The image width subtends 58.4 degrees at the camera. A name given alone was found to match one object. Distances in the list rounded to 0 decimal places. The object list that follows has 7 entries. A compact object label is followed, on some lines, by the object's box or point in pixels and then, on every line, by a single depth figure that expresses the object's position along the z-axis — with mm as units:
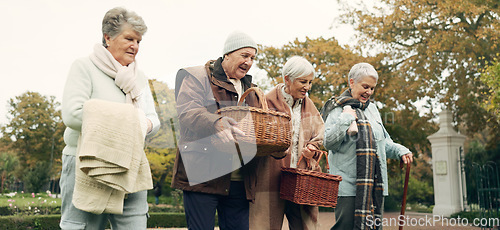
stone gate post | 13258
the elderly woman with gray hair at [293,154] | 2840
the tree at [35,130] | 28875
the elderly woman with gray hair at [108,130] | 1908
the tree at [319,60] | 14156
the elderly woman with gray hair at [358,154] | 3176
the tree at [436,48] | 12445
